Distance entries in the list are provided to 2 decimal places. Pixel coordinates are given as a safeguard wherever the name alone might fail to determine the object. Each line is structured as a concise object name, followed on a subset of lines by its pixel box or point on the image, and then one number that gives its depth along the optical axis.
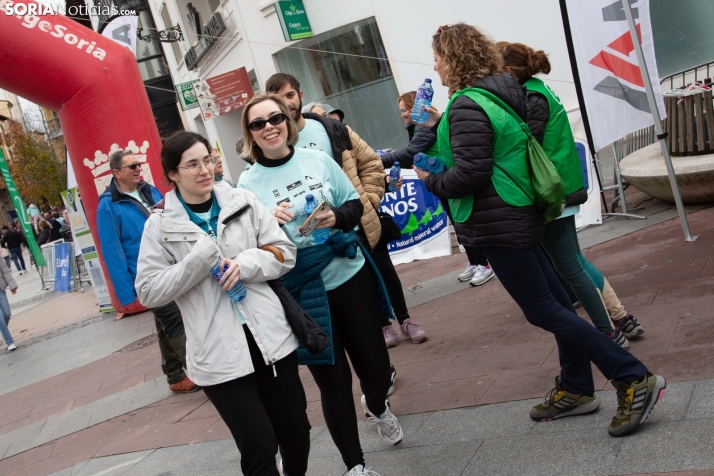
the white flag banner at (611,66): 6.00
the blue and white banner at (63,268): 16.77
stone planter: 6.62
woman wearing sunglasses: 3.38
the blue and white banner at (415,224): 8.11
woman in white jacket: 2.93
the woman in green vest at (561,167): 3.94
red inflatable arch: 9.57
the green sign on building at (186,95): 17.52
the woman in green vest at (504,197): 3.17
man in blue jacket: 5.72
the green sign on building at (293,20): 13.53
